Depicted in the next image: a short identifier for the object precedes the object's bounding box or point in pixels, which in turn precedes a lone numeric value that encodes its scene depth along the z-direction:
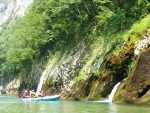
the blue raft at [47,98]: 38.00
